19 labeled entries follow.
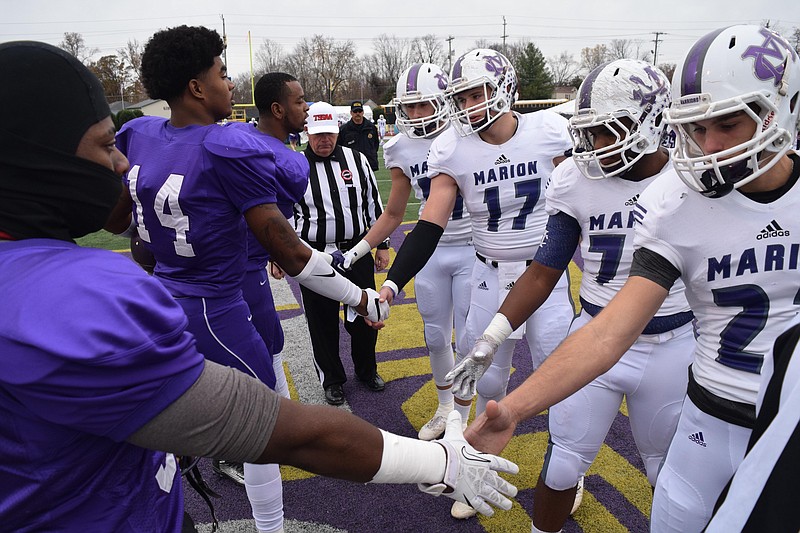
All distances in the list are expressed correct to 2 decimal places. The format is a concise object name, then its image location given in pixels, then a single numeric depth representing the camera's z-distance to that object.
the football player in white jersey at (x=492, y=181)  3.12
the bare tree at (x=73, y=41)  47.91
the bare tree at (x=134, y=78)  48.16
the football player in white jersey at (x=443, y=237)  3.72
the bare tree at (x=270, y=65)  60.99
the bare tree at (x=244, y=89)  59.97
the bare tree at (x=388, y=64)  66.94
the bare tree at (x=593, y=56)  65.88
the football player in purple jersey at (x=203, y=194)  2.25
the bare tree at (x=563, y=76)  68.25
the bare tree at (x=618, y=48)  60.69
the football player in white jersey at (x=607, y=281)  2.24
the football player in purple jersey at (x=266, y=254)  2.58
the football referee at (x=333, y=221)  4.16
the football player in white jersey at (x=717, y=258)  1.62
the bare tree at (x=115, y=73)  51.88
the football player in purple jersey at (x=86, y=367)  0.96
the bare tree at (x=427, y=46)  66.81
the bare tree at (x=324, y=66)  63.28
